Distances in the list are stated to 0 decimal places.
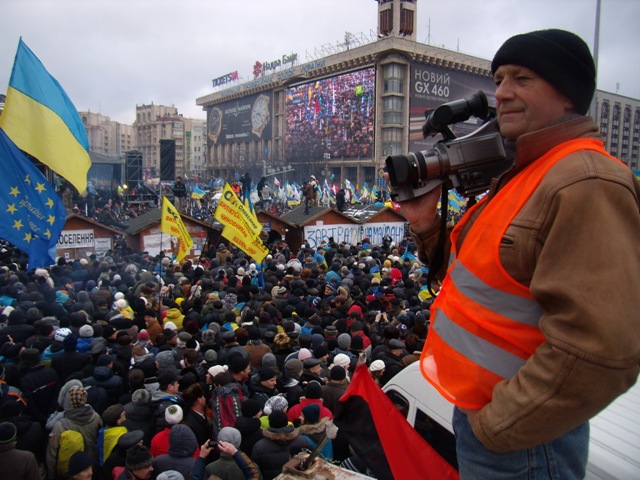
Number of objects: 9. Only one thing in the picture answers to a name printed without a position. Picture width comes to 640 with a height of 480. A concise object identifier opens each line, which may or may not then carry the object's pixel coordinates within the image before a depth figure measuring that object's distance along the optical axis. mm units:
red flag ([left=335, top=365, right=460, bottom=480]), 2615
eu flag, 6520
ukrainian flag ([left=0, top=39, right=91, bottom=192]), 6438
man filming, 1109
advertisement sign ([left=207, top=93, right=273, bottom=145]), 83125
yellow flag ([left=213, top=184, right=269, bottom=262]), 10750
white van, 1937
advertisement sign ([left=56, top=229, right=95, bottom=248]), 15195
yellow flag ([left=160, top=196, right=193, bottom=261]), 10742
